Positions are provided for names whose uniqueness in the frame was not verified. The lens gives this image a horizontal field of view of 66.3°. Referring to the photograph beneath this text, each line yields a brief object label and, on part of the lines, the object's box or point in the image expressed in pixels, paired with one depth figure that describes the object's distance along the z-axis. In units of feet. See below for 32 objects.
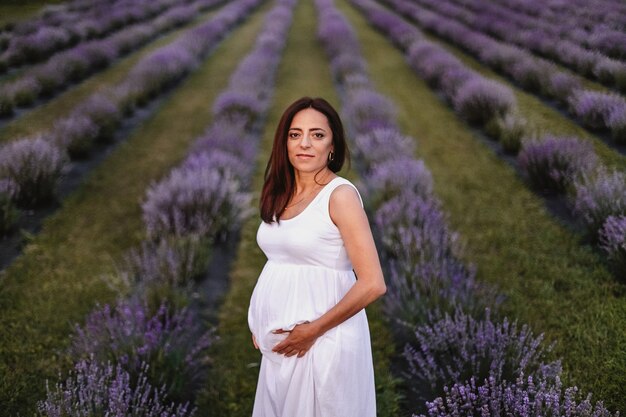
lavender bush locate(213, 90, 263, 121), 26.00
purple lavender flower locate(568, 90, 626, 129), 21.31
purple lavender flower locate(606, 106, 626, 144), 19.75
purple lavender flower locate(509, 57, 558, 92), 29.58
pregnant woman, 5.28
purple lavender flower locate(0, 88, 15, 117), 25.68
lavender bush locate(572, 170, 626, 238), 13.12
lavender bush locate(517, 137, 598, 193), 16.63
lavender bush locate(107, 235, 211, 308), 11.59
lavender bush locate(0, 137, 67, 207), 16.81
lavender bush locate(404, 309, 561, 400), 8.34
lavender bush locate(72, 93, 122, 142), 23.86
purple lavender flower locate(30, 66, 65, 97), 30.27
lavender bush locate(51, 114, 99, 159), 21.00
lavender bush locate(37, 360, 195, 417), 7.00
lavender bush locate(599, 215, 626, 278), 11.59
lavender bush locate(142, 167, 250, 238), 14.88
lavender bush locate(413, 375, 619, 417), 5.95
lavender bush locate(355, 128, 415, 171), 19.56
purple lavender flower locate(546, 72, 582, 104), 26.35
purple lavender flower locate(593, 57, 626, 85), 25.98
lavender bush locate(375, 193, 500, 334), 10.69
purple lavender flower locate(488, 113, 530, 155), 21.47
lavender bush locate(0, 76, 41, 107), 27.30
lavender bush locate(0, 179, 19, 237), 14.99
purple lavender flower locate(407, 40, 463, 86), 32.81
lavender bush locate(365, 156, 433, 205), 16.49
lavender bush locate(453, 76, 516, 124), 25.04
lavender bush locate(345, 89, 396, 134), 23.54
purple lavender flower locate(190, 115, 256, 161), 20.12
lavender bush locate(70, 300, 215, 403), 9.07
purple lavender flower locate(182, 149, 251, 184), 17.61
